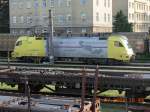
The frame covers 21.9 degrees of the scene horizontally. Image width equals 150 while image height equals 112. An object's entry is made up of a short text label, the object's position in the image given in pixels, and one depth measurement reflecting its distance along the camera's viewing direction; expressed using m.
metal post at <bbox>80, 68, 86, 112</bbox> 10.56
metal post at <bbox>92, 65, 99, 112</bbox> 10.66
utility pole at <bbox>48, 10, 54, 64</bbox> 39.21
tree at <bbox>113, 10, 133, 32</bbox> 78.88
